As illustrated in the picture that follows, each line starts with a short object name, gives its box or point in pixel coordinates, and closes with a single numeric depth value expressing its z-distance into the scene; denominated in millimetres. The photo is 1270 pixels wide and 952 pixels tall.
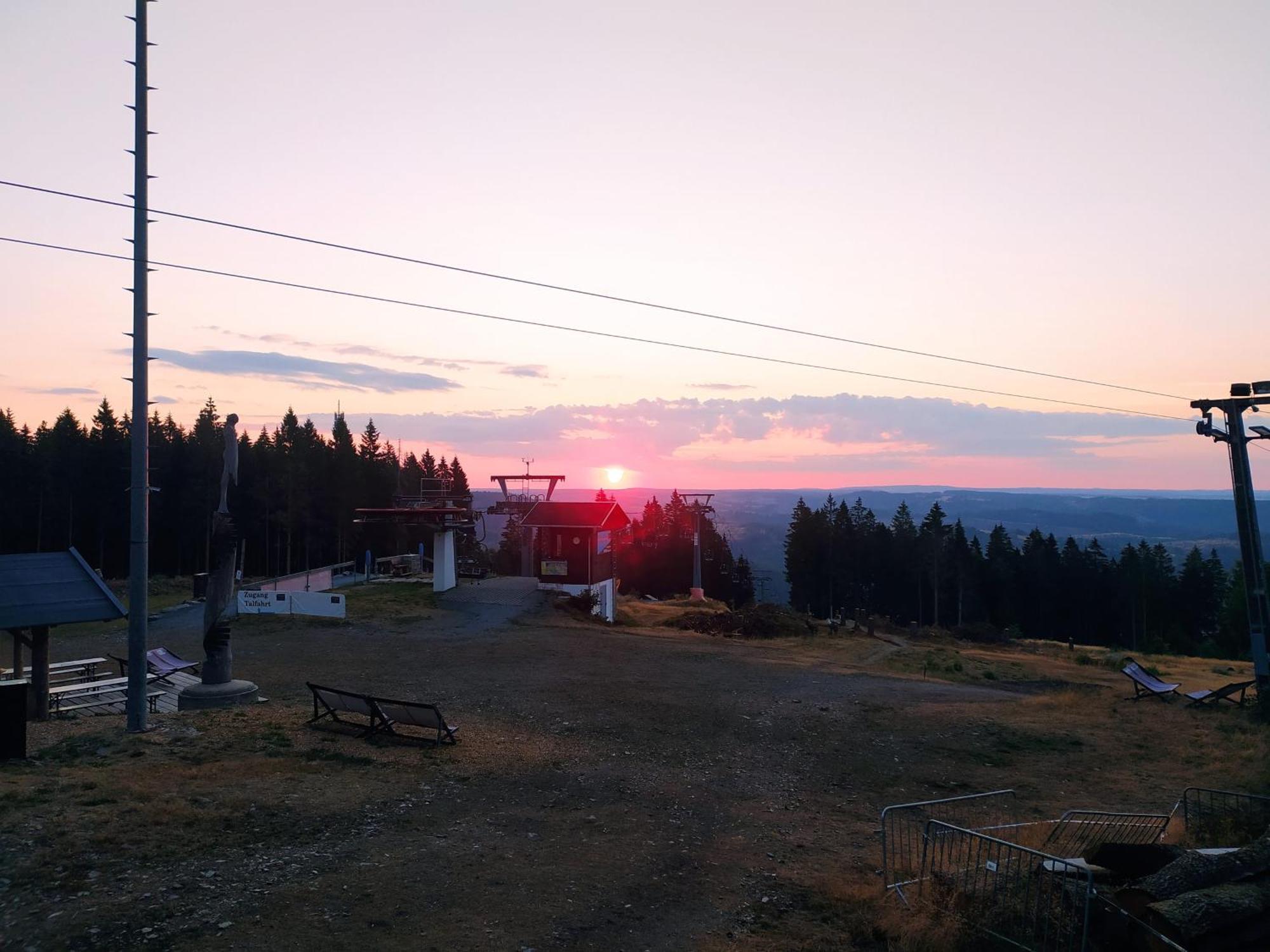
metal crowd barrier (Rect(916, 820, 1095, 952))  7387
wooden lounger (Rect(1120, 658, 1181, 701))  20875
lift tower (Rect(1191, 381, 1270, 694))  18797
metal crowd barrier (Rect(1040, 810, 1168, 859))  10047
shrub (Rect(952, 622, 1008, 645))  45094
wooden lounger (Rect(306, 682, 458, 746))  13883
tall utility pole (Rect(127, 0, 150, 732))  13328
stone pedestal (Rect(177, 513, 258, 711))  16000
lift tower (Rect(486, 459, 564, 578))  42531
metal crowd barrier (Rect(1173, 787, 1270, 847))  10477
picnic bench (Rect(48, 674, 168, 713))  15961
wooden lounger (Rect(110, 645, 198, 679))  18453
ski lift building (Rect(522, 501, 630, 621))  38094
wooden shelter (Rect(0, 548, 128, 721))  13711
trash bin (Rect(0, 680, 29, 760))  11547
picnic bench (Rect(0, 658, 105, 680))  18453
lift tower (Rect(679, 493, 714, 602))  50200
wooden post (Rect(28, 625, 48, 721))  14266
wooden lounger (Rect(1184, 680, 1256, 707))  19625
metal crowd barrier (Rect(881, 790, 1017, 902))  9375
